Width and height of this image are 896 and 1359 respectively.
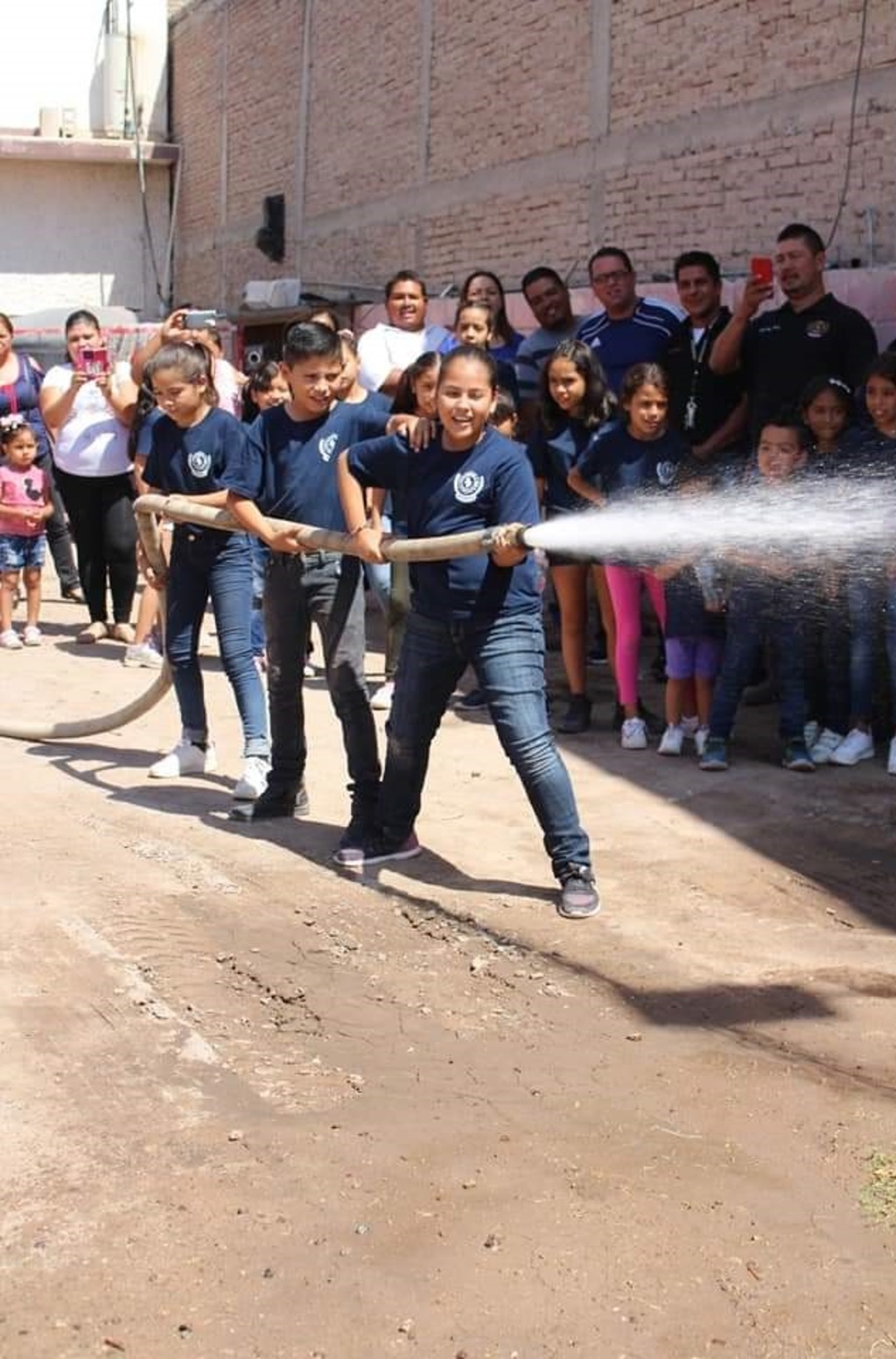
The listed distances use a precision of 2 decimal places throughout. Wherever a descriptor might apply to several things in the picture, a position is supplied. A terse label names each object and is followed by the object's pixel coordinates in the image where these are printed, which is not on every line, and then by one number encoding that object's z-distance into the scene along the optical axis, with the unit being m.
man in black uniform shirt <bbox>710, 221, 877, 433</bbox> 8.06
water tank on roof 24.02
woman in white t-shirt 10.73
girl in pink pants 7.78
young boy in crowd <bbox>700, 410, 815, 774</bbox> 7.55
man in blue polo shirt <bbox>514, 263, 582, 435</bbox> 9.37
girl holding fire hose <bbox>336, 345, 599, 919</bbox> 5.79
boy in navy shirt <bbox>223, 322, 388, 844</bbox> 6.55
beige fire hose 5.60
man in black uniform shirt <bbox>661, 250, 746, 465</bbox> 8.43
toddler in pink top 11.38
